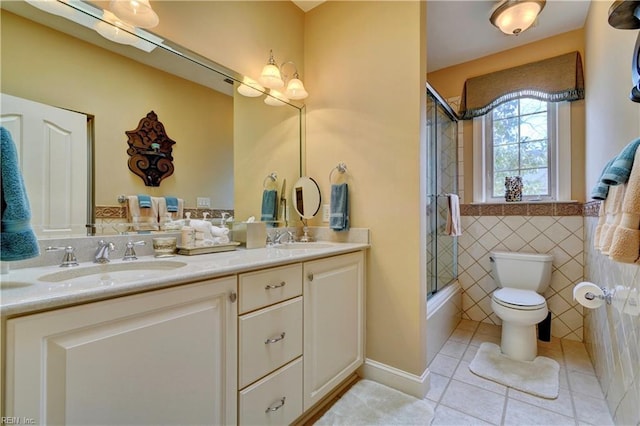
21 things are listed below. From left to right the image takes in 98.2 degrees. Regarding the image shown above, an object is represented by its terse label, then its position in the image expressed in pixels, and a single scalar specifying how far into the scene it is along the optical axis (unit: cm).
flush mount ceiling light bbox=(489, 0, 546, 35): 182
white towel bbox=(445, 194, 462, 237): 234
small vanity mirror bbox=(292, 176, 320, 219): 210
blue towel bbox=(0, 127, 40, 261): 77
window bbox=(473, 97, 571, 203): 241
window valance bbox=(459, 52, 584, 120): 230
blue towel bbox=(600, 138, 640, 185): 79
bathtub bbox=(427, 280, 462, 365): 198
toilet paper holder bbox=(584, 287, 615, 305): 130
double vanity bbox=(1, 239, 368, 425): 68
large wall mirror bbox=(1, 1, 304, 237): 109
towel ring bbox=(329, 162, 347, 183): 197
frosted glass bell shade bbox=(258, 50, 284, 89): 184
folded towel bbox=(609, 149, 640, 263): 72
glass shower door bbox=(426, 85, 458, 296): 220
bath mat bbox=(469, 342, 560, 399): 168
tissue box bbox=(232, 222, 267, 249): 168
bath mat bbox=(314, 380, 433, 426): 143
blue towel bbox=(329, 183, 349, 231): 189
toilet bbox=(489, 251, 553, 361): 191
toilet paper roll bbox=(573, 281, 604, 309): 129
